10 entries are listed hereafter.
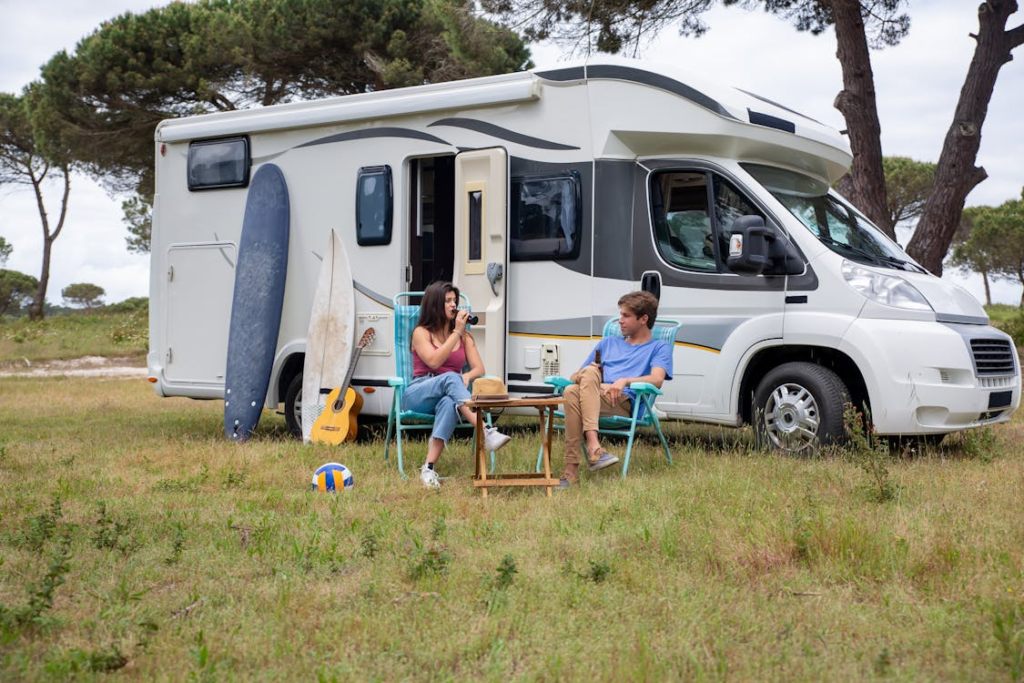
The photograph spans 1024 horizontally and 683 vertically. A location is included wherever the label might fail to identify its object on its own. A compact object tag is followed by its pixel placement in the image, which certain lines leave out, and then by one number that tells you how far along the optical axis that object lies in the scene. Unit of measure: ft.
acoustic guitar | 25.54
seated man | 19.11
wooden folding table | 18.44
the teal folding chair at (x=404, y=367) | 21.33
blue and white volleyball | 19.22
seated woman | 20.39
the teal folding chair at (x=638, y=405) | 19.45
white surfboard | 26.03
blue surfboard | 27.40
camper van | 20.92
